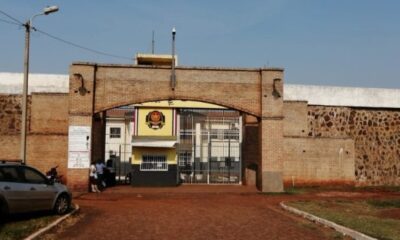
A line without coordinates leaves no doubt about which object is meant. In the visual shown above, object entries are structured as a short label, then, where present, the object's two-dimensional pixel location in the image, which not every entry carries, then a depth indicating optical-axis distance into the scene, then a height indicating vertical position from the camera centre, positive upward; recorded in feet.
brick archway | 80.59 +10.34
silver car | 43.34 -2.94
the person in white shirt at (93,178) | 80.48 -2.95
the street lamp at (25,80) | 63.82 +9.39
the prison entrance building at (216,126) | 81.41 +6.10
